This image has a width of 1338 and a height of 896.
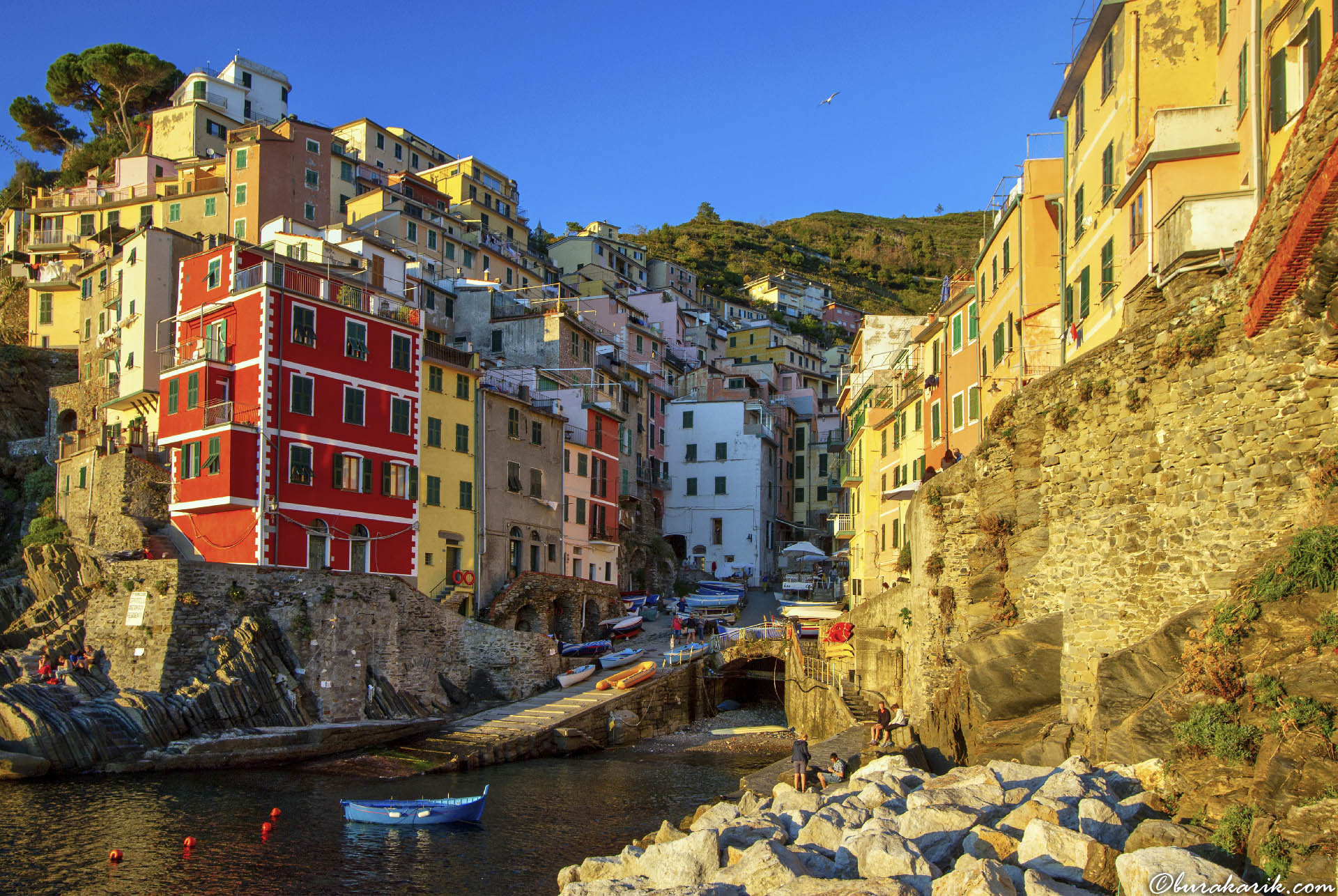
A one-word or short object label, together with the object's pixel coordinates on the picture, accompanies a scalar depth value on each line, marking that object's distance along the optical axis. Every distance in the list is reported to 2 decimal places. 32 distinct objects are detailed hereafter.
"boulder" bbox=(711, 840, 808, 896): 16.23
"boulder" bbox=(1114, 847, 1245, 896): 12.80
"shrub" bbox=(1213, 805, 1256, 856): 14.08
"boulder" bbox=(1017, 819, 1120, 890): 14.54
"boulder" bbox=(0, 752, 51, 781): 34.25
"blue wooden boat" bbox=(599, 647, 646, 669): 52.84
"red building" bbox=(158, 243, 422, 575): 43.72
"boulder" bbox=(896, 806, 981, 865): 17.08
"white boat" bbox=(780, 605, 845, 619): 52.94
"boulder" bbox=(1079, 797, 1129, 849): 15.90
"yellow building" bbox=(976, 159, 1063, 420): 33.72
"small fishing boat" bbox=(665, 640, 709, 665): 53.06
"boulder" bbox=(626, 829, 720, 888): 17.95
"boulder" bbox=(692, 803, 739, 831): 21.81
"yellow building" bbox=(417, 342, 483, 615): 50.34
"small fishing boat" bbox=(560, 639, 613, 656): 53.35
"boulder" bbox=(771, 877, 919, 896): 14.29
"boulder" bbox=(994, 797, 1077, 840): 16.48
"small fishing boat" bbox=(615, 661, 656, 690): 48.62
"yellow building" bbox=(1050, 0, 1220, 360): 26.67
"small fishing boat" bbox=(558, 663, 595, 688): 50.25
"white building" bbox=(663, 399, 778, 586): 81.00
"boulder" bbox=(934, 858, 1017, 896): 13.56
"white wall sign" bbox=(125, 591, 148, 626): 40.62
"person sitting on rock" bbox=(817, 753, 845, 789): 28.42
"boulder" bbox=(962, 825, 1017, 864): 16.16
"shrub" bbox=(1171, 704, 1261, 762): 15.20
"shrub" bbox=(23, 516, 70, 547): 51.19
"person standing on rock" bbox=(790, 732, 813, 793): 27.52
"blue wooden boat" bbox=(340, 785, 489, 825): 30.05
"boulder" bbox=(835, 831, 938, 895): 15.73
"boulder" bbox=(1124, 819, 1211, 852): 14.55
